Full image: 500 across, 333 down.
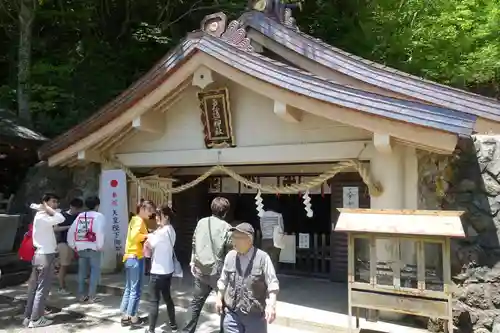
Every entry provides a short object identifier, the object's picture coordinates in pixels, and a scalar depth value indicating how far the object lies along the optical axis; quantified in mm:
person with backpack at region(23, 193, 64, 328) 6840
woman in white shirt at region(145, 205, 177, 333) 6141
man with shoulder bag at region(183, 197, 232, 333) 5637
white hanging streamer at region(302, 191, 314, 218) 8701
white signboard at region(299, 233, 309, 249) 10167
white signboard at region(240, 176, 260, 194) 11023
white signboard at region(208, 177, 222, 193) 11375
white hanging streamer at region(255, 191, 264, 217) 9117
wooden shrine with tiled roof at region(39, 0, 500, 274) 6648
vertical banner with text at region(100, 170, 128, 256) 10133
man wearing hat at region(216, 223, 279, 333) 4305
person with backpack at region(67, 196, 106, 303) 8062
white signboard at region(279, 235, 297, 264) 10312
